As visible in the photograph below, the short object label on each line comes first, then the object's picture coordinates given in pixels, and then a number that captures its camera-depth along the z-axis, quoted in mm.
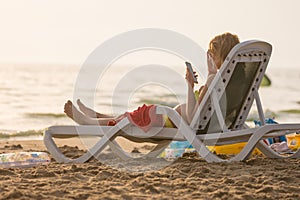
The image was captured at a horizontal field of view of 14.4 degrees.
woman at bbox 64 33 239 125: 11095
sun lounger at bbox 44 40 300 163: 10828
